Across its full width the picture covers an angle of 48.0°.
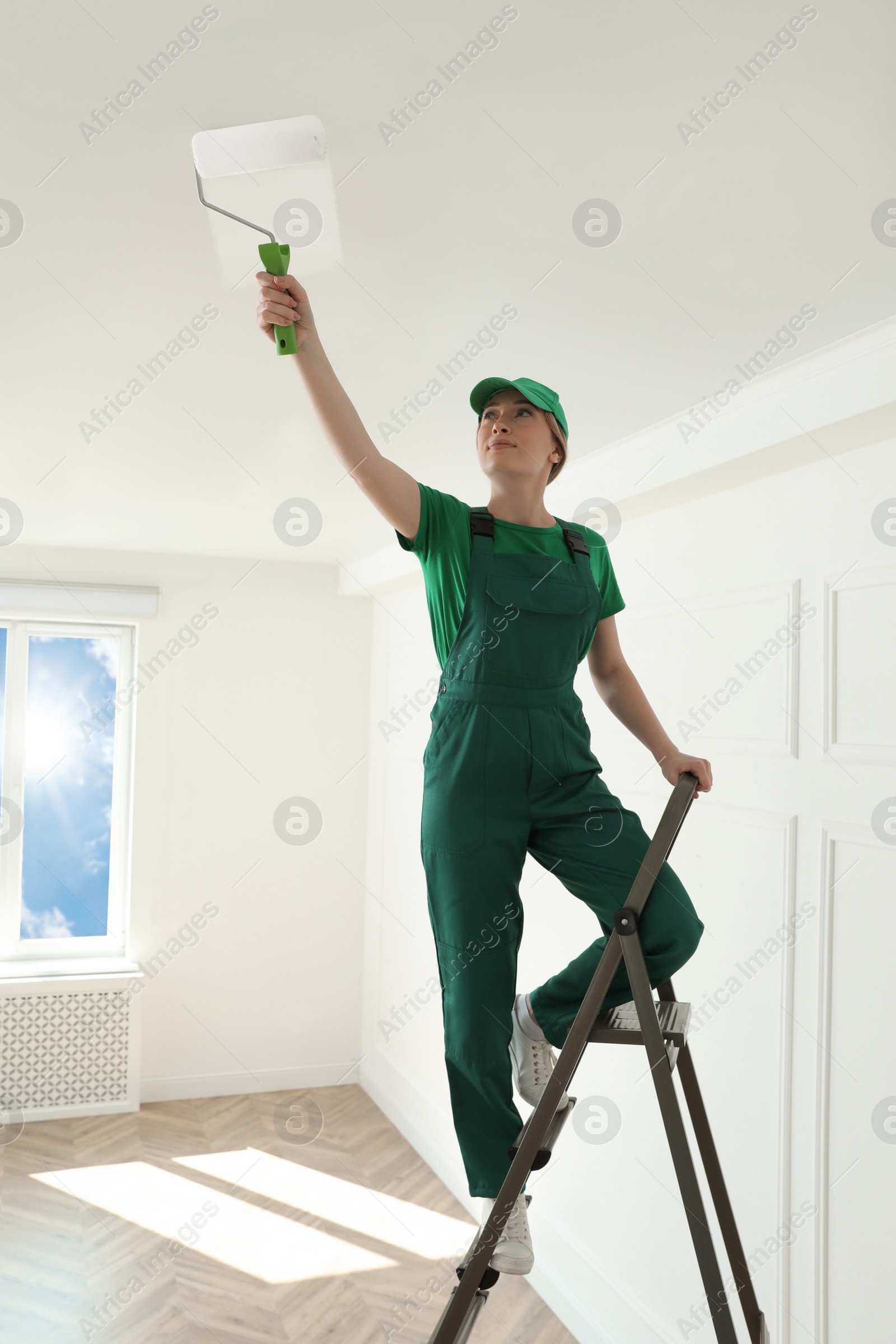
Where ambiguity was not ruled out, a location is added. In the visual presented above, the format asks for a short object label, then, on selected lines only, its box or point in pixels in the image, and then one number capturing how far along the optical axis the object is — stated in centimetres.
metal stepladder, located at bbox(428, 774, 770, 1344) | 133
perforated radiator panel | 480
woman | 144
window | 509
